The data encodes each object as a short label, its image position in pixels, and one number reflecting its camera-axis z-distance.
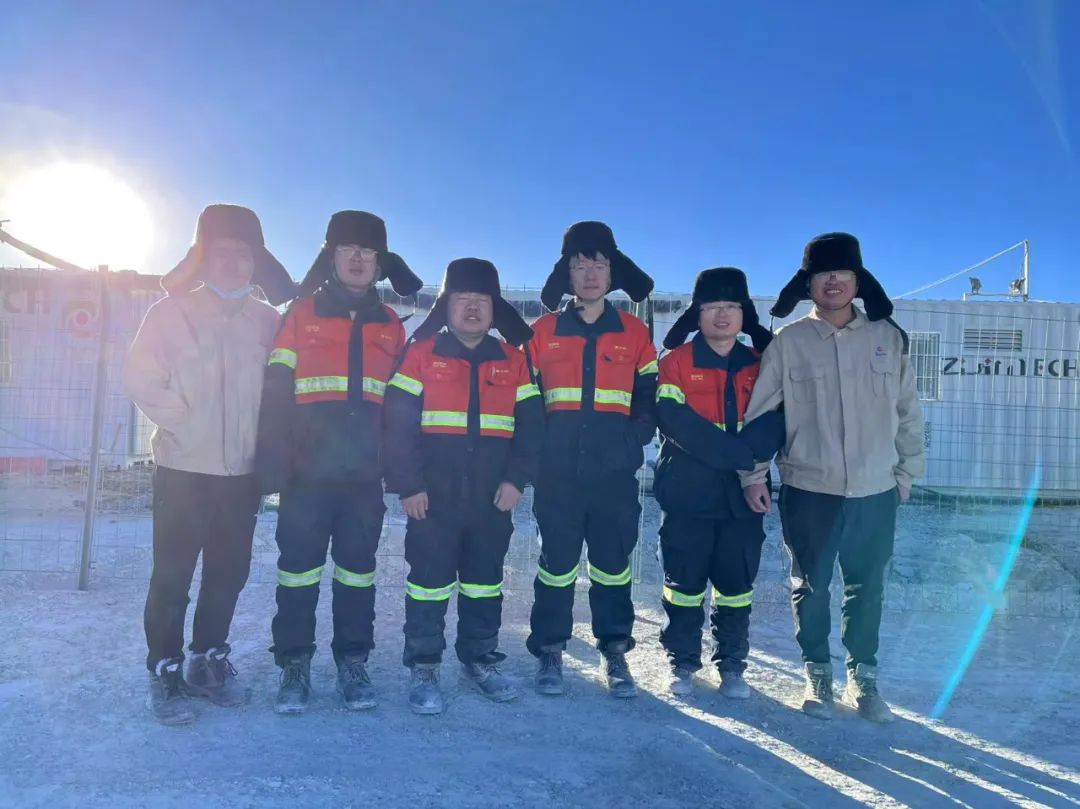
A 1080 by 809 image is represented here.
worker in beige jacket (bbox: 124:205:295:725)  3.20
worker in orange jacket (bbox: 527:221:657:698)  3.55
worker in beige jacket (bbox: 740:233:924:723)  3.43
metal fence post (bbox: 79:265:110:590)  4.84
